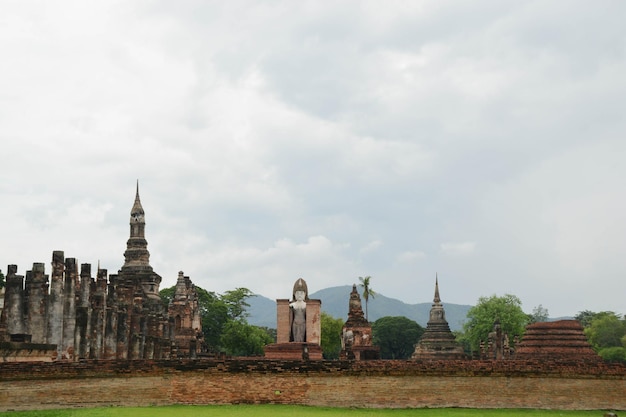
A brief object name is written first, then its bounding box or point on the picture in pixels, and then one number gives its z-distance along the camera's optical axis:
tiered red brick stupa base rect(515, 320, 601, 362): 32.10
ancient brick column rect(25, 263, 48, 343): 27.25
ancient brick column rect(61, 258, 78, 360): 28.52
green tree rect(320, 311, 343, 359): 92.06
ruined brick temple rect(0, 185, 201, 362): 26.81
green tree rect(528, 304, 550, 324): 157.50
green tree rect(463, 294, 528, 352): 84.38
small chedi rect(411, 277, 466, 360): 57.12
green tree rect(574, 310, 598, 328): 120.56
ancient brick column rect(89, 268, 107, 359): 31.09
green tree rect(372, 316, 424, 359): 113.69
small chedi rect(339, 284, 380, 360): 49.22
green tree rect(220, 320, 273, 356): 73.56
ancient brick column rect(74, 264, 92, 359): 29.50
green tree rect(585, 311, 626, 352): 89.38
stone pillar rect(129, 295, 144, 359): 35.94
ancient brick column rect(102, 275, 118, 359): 33.12
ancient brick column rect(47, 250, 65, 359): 27.73
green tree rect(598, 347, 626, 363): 71.50
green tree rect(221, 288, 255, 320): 84.19
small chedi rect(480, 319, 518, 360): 53.04
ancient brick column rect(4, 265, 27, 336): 26.80
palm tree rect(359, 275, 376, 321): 98.88
